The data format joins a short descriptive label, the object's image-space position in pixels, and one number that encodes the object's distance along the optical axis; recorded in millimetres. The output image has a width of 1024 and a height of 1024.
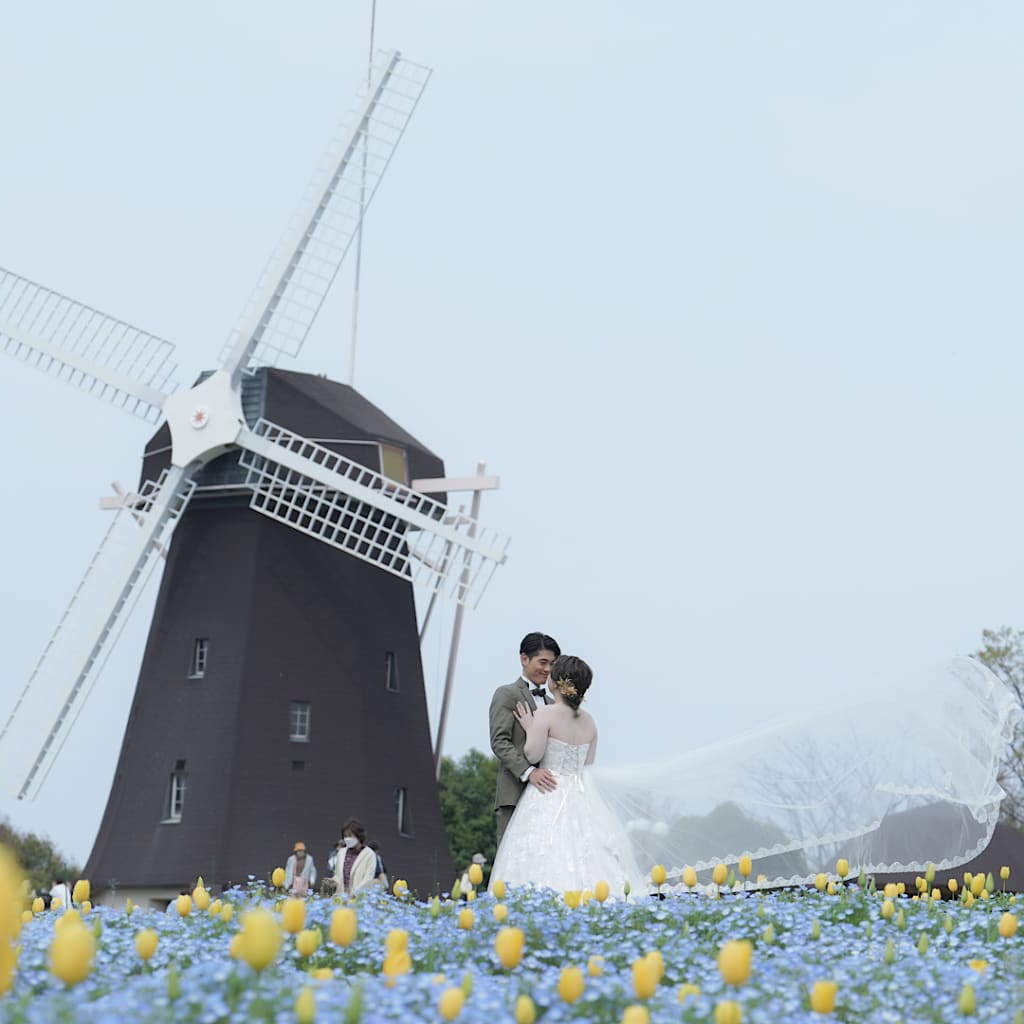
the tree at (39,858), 58156
